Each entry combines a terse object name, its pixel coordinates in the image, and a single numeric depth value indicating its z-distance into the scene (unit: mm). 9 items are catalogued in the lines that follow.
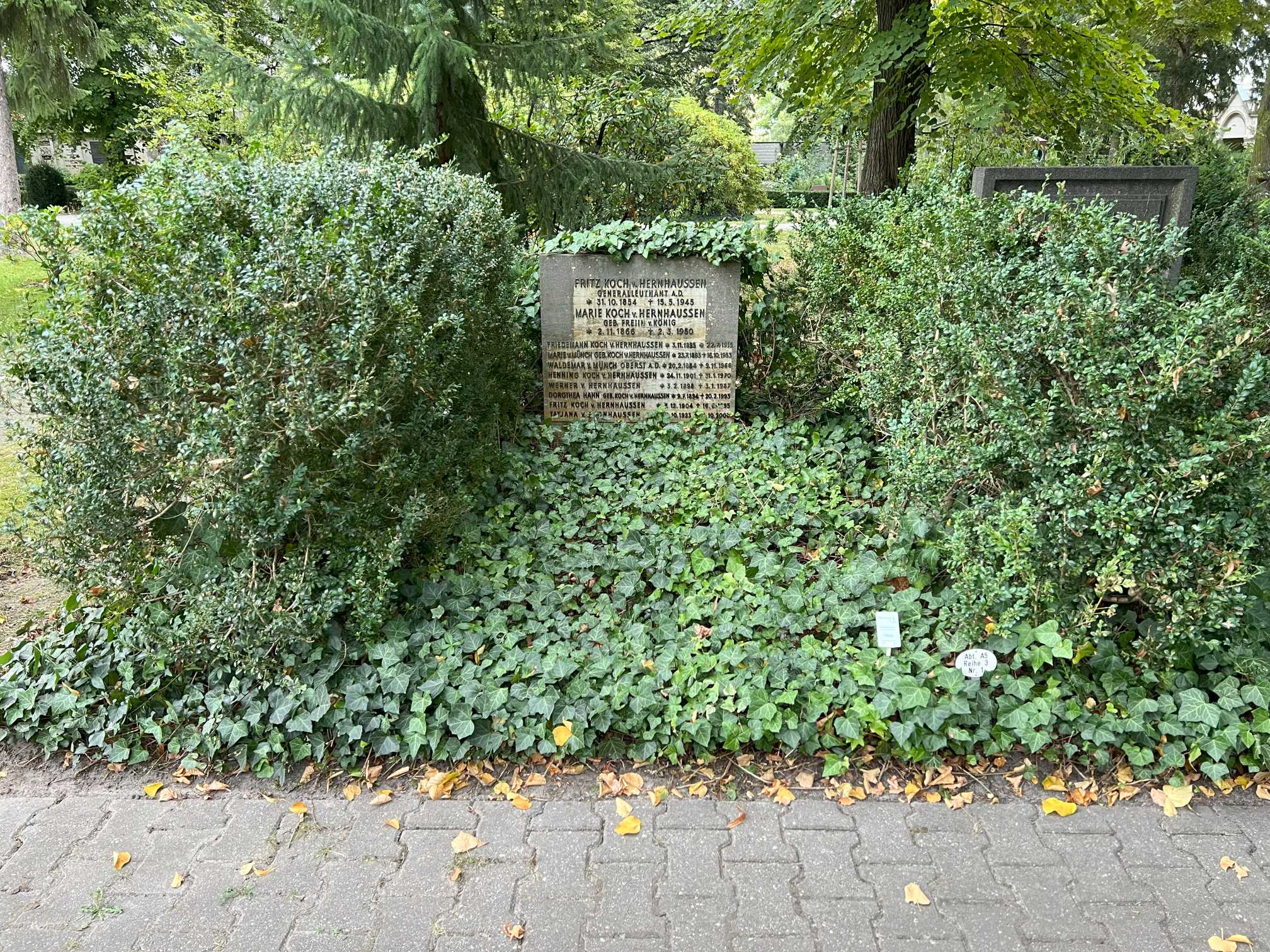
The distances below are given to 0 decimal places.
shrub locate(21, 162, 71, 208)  28594
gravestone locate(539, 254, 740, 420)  5707
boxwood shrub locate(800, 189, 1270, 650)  2889
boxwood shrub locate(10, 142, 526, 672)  3047
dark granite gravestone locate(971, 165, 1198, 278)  5375
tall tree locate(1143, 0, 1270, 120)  21025
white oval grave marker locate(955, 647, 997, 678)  3148
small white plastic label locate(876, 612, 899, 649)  3352
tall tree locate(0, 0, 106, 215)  15820
